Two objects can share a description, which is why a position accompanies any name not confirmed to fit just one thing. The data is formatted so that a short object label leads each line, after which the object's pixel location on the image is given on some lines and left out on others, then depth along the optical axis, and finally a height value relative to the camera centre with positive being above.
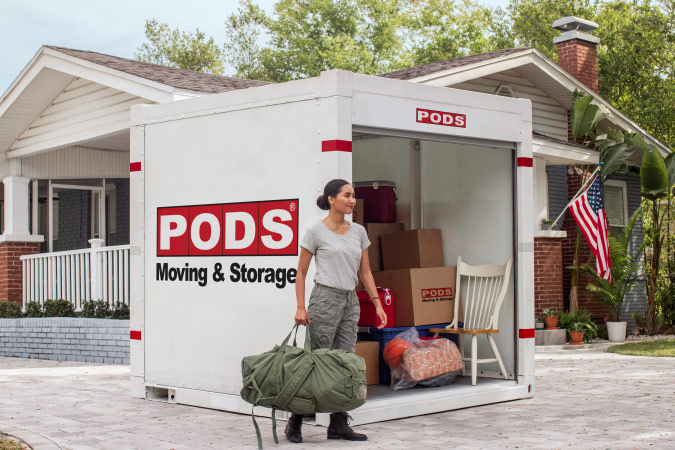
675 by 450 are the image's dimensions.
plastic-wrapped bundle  8.00 -1.03
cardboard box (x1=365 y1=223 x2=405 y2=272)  9.08 +0.04
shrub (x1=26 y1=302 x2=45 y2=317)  13.73 -0.90
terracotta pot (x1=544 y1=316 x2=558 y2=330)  14.66 -1.23
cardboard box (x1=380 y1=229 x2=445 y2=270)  8.76 -0.03
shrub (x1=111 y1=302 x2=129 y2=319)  12.31 -0.84
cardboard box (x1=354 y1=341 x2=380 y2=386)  8.13 -0.99
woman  6.46 -0.18
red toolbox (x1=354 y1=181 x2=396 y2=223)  9.35 +0.46
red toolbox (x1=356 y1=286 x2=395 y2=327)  8.24 -0.55
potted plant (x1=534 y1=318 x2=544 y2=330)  14.69 -1.26
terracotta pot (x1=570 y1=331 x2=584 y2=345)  14.56 -1.46
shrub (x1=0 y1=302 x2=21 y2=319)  14.12 -0.93
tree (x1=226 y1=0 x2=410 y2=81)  43.44 +10.52
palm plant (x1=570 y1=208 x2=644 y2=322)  15.54 -0.56
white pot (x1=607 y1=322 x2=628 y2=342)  15.66 -1.48
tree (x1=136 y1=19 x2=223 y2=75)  45.22 +9.84
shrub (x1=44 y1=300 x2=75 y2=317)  13.34 -0.85
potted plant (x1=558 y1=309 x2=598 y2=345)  14.82 -1.28
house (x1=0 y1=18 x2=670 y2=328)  13.22 +1.62
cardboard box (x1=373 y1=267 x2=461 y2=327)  8.36 -0.44
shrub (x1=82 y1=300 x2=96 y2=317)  12.66 -0.81
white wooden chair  8.37 -0.54
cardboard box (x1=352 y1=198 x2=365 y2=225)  9.01 +0.33
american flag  13.97 +0.25
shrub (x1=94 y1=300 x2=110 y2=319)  12.53 -0.82
